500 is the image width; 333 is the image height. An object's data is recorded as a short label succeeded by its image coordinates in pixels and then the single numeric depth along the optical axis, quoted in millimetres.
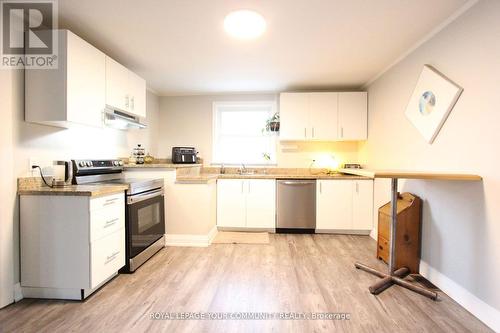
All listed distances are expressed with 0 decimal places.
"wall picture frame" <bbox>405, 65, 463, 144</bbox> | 1923
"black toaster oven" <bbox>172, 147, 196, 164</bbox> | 3676
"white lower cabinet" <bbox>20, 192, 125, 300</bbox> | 1810
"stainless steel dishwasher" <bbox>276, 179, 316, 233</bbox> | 3498
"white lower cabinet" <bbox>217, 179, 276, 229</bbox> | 3566
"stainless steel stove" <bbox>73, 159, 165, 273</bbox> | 2281
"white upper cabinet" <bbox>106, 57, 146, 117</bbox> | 2375
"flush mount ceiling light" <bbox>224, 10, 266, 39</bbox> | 1870
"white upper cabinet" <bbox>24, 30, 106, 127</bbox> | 1852
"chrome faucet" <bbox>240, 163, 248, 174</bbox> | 4051
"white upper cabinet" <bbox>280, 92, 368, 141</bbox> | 3654
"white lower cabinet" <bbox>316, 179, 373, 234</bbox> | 3443
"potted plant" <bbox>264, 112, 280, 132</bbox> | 3883
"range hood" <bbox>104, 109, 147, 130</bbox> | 2350
